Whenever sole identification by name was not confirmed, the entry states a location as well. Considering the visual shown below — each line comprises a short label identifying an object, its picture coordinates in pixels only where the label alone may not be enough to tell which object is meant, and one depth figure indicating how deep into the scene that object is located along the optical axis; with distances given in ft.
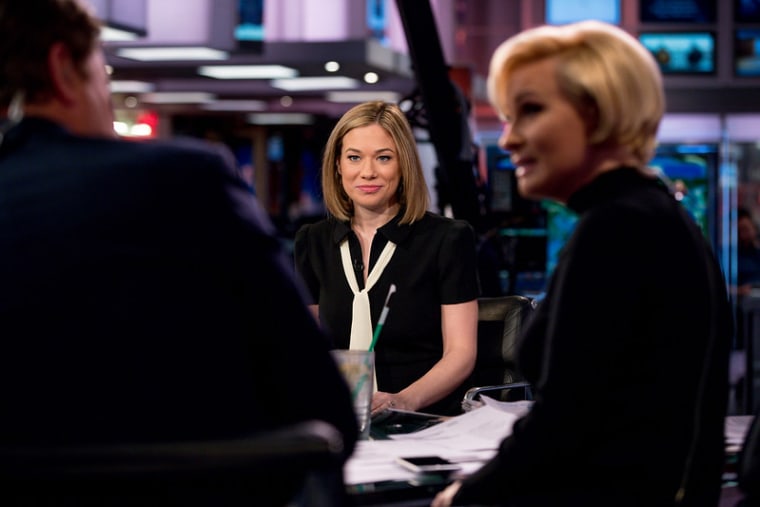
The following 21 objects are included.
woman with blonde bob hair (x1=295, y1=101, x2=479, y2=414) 9.07
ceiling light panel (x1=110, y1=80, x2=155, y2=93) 46.47
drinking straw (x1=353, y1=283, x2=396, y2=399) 6.23
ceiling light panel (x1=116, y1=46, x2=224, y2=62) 34.24
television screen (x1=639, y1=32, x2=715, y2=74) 42.70
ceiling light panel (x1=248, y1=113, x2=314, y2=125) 58.70
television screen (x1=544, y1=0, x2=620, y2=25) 43.21
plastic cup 6.14
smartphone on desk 5.39
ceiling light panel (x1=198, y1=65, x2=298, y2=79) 39.83
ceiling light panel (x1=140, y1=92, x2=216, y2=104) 49.67
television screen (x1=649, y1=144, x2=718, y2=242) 41.88
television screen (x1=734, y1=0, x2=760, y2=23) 42.55
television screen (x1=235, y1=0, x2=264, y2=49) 33.30
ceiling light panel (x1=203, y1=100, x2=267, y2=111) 52.95
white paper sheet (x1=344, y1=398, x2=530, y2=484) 5.43
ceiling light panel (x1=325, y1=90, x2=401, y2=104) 47.44
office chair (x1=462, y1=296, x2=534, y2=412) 9.84
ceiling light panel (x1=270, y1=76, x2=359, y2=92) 43.14
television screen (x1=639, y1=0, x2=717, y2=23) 42.47
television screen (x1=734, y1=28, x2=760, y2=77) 42.55
